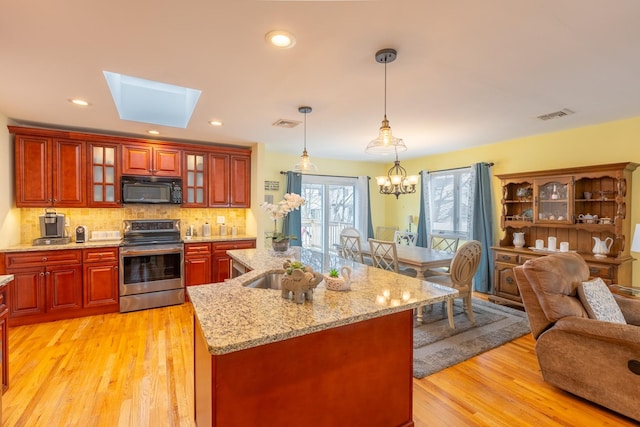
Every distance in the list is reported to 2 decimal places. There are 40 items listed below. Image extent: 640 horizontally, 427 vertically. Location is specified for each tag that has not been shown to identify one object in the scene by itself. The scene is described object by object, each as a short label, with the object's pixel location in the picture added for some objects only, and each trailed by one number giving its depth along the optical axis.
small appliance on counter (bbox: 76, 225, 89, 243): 3.92
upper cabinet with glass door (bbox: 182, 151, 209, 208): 4.58
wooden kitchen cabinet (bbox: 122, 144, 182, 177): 4.20
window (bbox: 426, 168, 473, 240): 5.36
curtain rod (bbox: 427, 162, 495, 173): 4.86
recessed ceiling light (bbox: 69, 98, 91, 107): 2.92
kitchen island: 1.31
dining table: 3.50
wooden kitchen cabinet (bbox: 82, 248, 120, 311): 3.79
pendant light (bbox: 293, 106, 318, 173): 3.19
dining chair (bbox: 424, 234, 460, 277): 3.83
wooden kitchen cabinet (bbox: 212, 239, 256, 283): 4.51
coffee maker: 3.76
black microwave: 4.16
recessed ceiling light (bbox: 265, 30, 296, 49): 1.83
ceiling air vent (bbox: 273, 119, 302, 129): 3.63
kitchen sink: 2.40
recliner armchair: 1.97
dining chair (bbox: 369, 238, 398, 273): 3.68
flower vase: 3.20
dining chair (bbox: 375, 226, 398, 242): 6.46
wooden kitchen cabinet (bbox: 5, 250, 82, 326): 3.46
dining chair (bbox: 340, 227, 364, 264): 4.28
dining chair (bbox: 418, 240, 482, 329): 3.33
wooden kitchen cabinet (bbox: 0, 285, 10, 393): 2.09
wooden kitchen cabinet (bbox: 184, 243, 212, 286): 4.32
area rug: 2.77
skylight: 3.53
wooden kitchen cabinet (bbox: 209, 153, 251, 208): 4.76
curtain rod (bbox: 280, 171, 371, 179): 5.67
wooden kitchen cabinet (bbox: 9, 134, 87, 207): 3.64
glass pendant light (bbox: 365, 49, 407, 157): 2.04
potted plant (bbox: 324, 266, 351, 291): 1.86
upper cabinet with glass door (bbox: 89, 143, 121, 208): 4.02
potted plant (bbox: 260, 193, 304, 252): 3.00
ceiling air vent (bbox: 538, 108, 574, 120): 3.27
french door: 6.21
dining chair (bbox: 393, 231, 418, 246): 5.72
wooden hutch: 3.44
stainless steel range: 3.96
